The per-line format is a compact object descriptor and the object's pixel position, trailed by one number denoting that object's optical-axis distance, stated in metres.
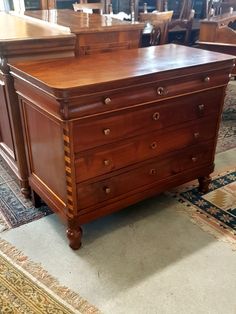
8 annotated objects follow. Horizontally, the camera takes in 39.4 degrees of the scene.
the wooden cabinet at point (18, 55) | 1.69
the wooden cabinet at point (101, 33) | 1.97
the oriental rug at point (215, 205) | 1.87
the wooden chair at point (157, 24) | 3.83
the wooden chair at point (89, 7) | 3.52
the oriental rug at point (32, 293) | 1.39
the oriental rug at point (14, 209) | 1.92
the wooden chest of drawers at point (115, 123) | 1.43
